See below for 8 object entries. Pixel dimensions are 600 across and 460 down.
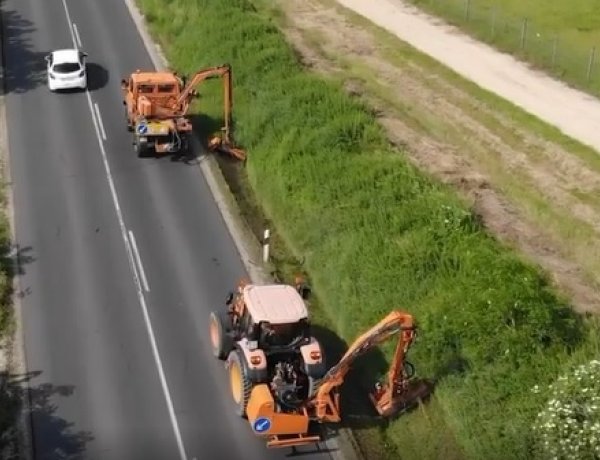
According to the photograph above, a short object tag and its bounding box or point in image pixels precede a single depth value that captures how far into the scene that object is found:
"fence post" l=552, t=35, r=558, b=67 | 48.36
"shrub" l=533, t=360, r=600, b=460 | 18.89
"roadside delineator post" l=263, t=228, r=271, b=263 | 31.14
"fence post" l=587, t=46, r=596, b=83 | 46.44
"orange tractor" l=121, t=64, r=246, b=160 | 36.38
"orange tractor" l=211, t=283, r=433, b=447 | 22.38
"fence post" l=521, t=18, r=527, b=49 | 50.70
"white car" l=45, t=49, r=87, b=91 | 42.56
